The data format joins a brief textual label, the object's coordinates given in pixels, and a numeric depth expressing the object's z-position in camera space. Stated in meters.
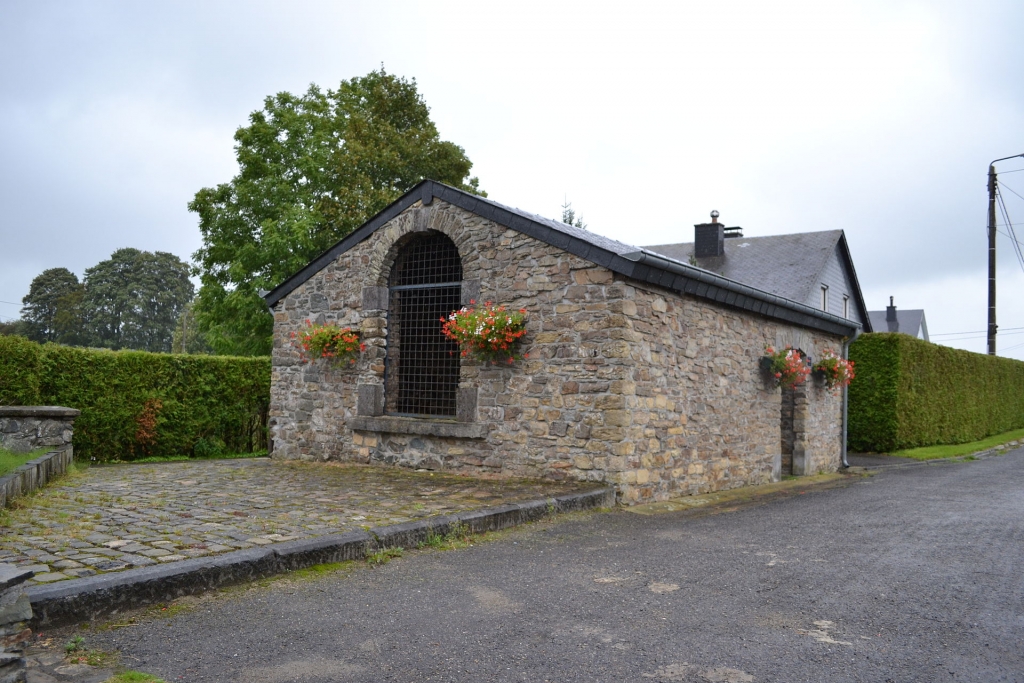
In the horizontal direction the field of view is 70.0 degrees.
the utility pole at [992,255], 22.89
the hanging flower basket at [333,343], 10.39
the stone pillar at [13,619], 2.78
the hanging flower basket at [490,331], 8.59
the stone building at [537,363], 8.13
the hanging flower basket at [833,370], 12.70
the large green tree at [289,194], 22.02
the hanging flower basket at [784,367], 10.84
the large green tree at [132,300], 42.56
